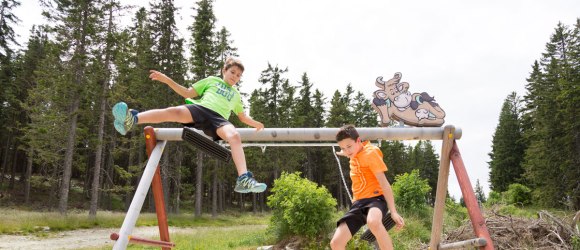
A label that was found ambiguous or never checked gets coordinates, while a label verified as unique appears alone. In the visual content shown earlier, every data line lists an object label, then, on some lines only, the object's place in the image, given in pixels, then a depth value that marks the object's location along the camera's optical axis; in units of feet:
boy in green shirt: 12.25
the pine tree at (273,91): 113.60
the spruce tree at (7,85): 90.84
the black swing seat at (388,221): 12.56
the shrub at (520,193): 97.05
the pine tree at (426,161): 181.99
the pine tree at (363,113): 120.98
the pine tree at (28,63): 101.45
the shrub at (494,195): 84.38
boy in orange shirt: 12.14
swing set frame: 15.20
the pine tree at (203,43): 79.92
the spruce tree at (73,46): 61.72
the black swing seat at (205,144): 13.01
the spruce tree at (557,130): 81.82
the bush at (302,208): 31.86
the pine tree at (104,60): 62.34
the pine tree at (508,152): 130.11
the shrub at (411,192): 42.65
